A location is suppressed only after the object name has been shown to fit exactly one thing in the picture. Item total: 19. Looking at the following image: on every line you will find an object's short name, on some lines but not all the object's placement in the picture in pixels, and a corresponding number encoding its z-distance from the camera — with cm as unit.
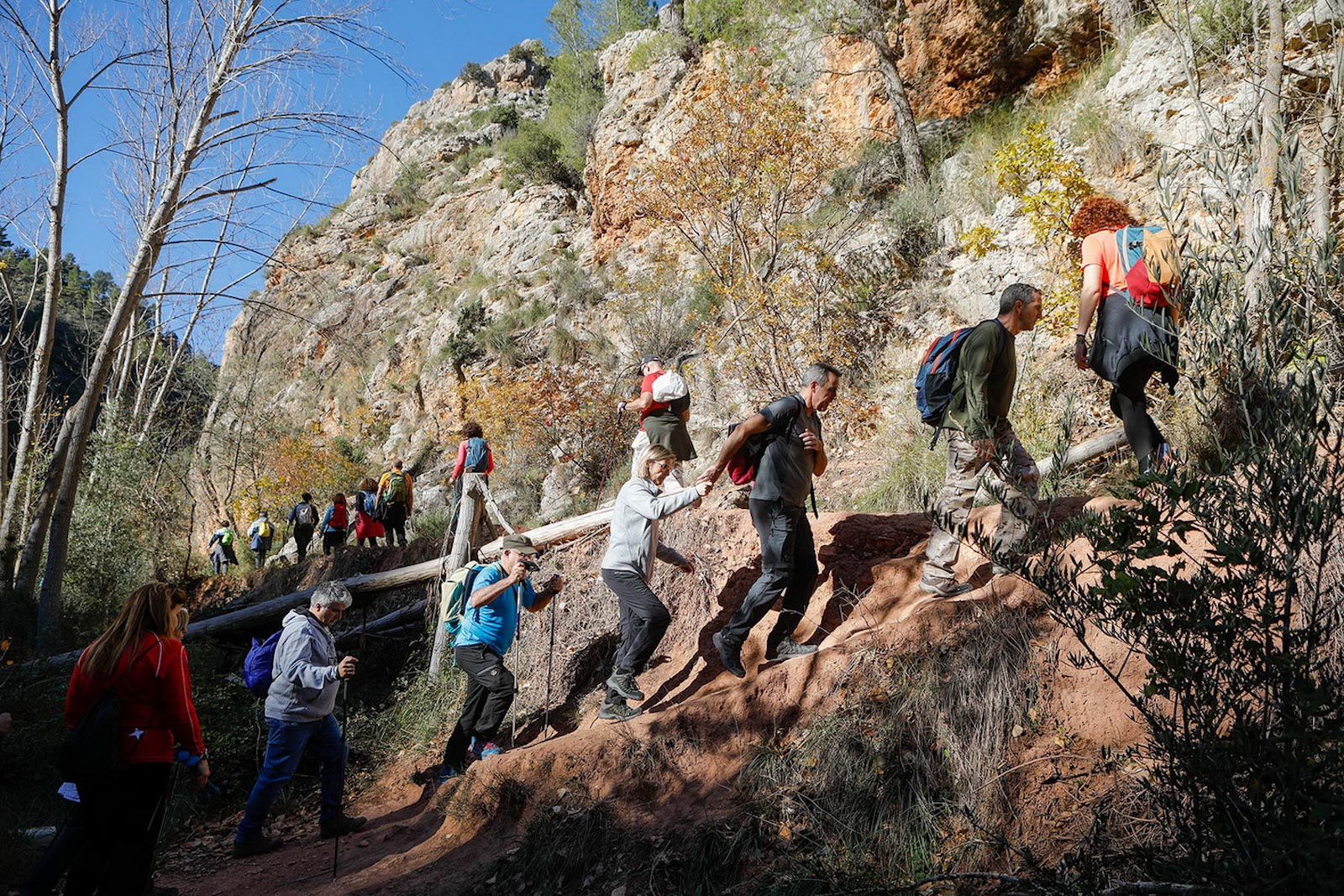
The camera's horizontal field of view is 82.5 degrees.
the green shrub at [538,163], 2852
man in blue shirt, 563
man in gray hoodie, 527
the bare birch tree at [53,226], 867
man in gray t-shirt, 481
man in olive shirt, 429
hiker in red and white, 696
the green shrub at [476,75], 4291
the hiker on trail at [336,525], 1527
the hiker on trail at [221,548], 1704
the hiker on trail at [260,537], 1673
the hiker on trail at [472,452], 966
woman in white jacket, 515
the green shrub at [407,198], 3507
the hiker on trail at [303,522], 1541
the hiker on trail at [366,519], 1424
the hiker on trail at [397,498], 1400
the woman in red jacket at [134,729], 377
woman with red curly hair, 415
